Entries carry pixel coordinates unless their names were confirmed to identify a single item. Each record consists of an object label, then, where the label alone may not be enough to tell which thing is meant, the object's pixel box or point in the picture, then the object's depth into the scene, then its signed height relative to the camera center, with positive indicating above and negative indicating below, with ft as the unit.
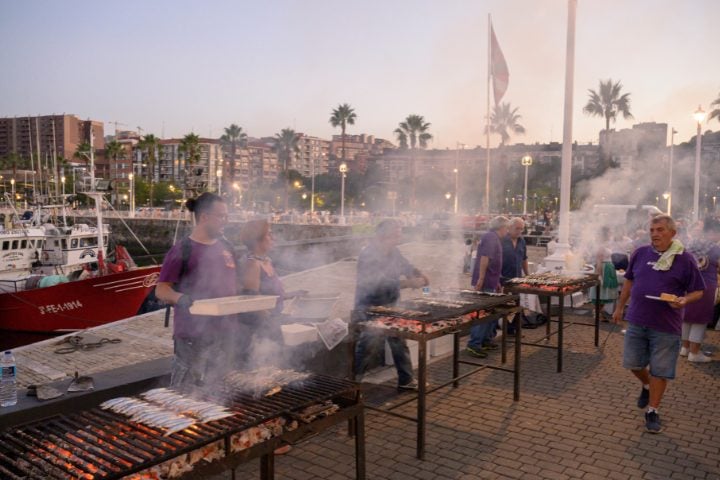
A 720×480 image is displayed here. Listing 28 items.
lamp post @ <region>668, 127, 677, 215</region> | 92.54 +12.32
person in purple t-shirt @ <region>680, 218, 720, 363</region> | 22.41 -3.83
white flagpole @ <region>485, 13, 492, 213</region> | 52.90 +13.16
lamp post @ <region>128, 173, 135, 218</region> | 174.67 -1.54
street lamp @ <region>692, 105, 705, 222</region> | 55.16 +6.30
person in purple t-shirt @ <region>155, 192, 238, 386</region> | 11.45 -1.94
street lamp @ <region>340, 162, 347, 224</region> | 113.70 +7.03
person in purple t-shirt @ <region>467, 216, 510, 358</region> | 23.86 -3.04
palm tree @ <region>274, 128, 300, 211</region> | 258.57 +28.64
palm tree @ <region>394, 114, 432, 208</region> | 189.67 +25.60
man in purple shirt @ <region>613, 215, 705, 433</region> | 15.51 -3.04
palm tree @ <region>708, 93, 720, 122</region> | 97.19 +17.14
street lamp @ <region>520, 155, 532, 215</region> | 93.05 +7.46
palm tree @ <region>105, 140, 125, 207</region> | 232.12 +21.48
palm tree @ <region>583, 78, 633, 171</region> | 147.13 +28.15
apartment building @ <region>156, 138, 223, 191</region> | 425.69 +33.91
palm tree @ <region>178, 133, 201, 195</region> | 179.01 +19.76
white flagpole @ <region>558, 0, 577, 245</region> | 37.09 +5.20
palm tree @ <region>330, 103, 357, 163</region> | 186.39 +29.79
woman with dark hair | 14.84 -1.83
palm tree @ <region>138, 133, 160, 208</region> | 214.48 +21.61
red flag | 51.03 +12.68
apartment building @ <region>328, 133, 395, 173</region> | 408.94 +45.48
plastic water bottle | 10.85 -3.95
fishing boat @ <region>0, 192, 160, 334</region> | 44.50 -8.09
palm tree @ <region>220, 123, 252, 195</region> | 249.75 +29.60
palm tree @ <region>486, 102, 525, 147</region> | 166.09 +25.05
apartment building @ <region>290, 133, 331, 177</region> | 541.75 +49.11
